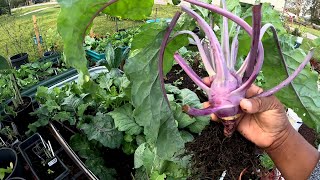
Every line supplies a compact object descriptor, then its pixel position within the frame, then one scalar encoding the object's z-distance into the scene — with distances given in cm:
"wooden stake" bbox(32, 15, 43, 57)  346
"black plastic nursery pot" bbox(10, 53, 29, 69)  331
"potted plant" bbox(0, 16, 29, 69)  331
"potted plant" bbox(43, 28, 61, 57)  381
